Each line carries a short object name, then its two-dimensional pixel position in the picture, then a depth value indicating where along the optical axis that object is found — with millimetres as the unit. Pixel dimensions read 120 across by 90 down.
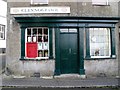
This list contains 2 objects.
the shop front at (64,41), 7892
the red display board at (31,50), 8010
